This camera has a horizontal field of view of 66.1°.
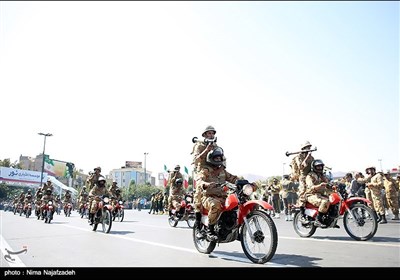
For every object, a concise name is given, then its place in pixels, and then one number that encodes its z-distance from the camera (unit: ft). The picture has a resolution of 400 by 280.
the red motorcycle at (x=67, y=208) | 78.43
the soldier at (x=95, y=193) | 37.02
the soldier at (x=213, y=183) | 18.07
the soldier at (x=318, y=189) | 24.97
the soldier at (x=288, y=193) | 55.98
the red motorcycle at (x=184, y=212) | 42.06
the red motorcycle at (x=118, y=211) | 57.22
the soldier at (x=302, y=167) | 27.71
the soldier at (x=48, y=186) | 62.79
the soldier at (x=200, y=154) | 20.03
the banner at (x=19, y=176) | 120.37
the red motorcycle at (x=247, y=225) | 15.97
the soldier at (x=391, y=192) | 44.55
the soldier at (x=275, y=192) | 61.36
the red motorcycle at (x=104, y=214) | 34.36
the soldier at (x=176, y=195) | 44.01
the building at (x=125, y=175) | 511.81
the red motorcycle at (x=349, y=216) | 23.49
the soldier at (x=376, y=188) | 41.65
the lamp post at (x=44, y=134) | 158.10
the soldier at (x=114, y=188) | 64.70
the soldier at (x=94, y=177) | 39.72
